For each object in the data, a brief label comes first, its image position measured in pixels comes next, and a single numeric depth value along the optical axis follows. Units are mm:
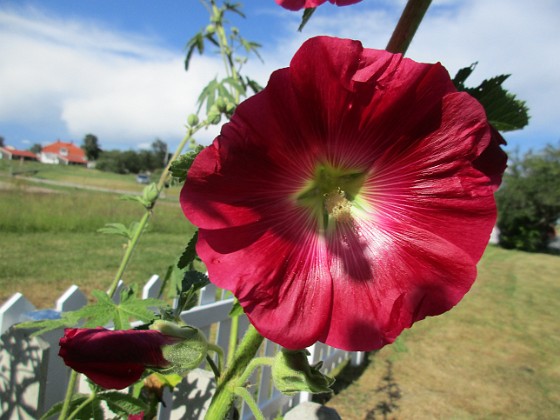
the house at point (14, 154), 62997
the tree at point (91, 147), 64375
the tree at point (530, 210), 20234
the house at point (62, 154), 69750
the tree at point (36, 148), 72938
